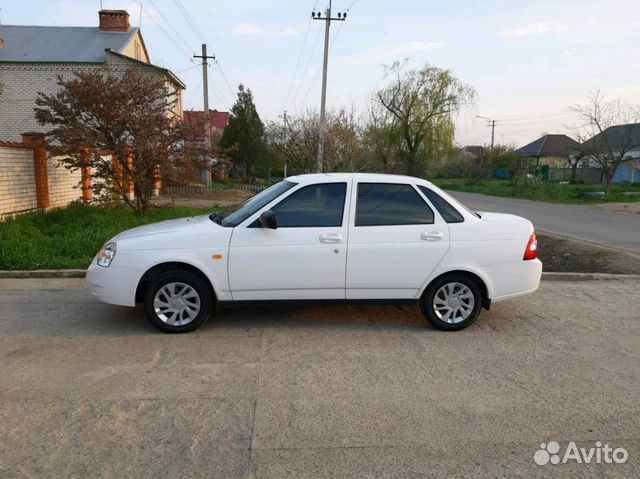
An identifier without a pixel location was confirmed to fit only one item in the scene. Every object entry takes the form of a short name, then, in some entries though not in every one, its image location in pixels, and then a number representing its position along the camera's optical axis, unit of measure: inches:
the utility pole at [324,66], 854.5
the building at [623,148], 1252.3
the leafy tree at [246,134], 1496.1
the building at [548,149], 2273.6
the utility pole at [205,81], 1175.0
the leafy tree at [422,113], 1583.4
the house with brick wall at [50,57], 1071.6
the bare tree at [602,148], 1171.4
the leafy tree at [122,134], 455.5
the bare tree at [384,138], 1480.1
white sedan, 212.1
